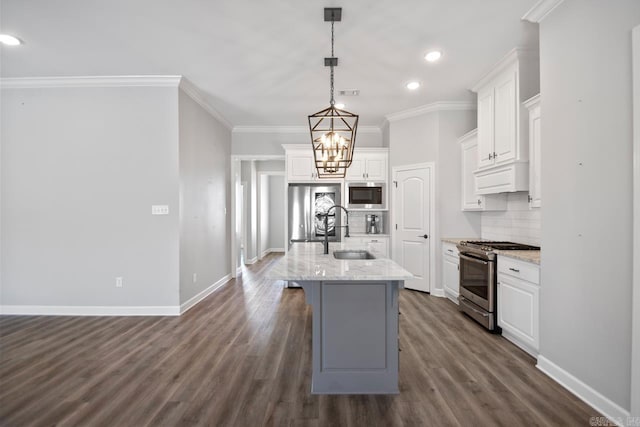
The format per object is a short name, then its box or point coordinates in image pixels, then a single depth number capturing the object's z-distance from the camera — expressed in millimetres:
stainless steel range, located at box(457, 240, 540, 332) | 2957
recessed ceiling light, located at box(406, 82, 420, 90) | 3666
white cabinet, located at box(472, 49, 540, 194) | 2914
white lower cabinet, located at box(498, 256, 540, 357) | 2406
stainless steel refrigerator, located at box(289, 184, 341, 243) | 4977
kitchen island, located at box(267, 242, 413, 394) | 1992
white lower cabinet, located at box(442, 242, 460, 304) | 3860
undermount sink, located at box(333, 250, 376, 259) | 2770
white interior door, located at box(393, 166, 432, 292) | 4422
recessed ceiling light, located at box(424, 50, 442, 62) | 2949
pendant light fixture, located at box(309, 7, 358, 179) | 2309
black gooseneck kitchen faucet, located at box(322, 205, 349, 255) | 2744
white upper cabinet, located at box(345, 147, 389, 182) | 5020
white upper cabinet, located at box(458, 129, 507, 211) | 3676
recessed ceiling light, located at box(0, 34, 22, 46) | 2677
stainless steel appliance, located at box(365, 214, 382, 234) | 5116
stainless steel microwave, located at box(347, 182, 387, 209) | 5043
